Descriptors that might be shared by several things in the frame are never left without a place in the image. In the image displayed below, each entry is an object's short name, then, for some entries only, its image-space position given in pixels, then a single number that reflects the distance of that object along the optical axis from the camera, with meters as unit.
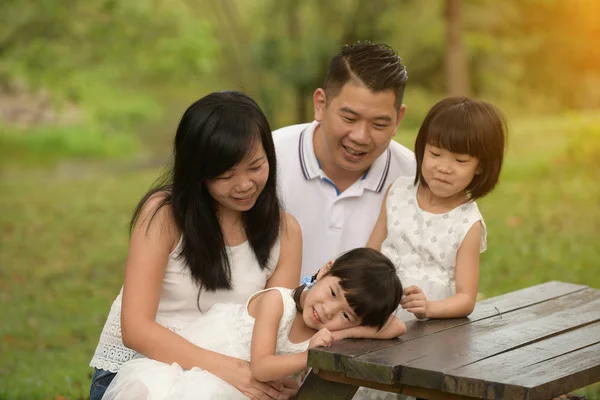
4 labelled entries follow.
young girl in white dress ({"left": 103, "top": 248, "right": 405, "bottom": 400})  3.19
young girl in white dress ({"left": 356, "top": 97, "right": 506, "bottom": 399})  3.69
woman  3.41
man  4.11
